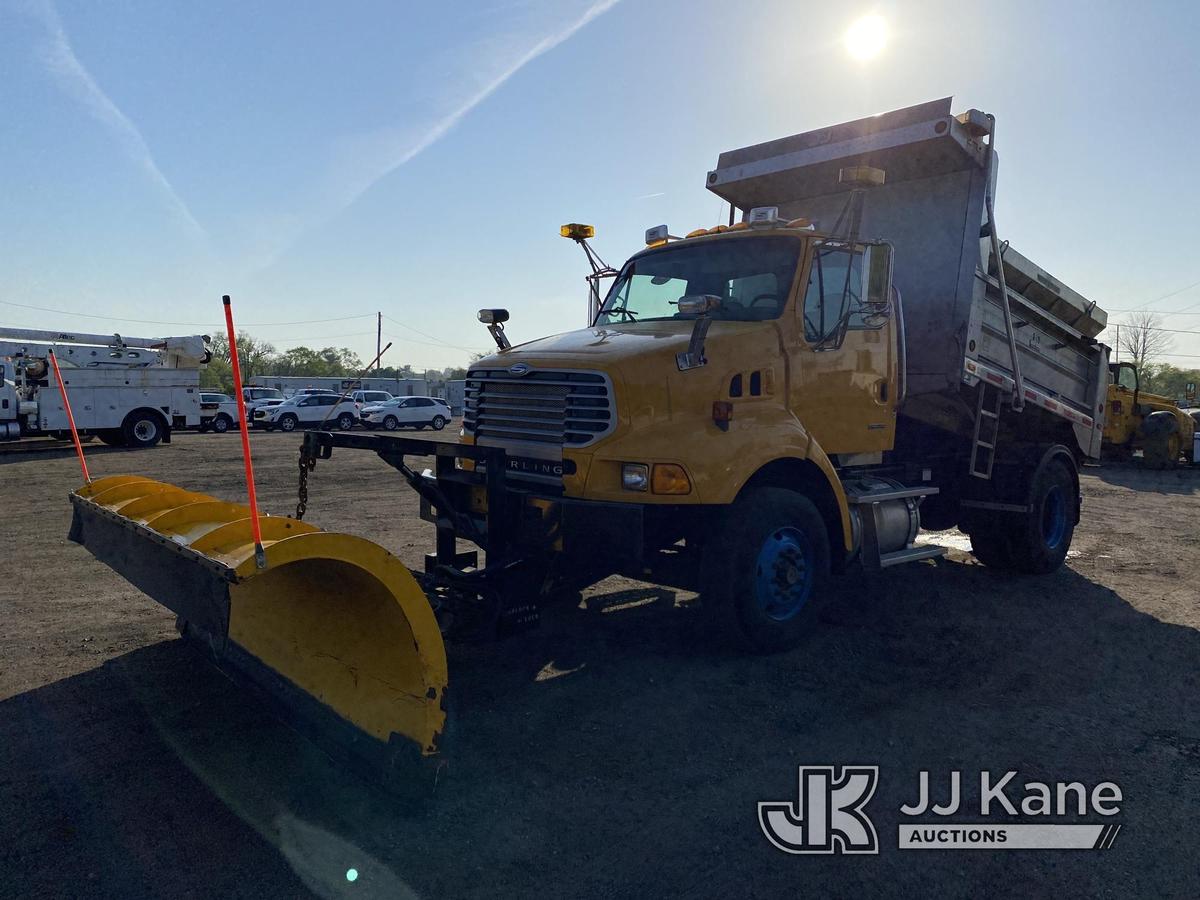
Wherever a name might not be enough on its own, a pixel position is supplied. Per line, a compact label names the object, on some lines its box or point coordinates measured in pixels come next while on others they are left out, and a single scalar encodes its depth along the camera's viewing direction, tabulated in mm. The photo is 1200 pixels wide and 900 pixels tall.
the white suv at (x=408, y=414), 36719
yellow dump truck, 3516
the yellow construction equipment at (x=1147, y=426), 19484
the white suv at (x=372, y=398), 40266
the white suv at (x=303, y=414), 34438
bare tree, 72700
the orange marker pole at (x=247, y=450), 2701
